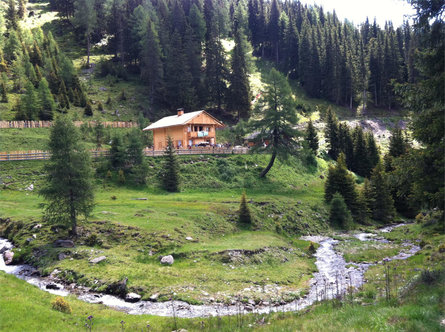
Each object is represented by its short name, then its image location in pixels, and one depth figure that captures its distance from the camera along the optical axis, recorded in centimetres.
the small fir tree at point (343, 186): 4512
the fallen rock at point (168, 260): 2325
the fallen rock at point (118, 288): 1923
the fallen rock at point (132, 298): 1845
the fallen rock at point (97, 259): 2260
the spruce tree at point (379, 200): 4600
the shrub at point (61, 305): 1494
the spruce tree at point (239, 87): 8272
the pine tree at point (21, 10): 13050
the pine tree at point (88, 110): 7094
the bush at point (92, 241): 2586
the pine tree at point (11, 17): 10506
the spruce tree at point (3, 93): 6606
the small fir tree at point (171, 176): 4491
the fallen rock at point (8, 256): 2356
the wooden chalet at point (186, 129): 6184
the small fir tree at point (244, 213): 3519
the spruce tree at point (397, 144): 5178
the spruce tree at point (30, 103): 6028
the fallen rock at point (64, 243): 2525
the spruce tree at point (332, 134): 7112
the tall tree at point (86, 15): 10238
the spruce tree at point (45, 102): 6269
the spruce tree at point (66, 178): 2623
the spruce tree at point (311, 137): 6519
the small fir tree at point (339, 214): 4103
